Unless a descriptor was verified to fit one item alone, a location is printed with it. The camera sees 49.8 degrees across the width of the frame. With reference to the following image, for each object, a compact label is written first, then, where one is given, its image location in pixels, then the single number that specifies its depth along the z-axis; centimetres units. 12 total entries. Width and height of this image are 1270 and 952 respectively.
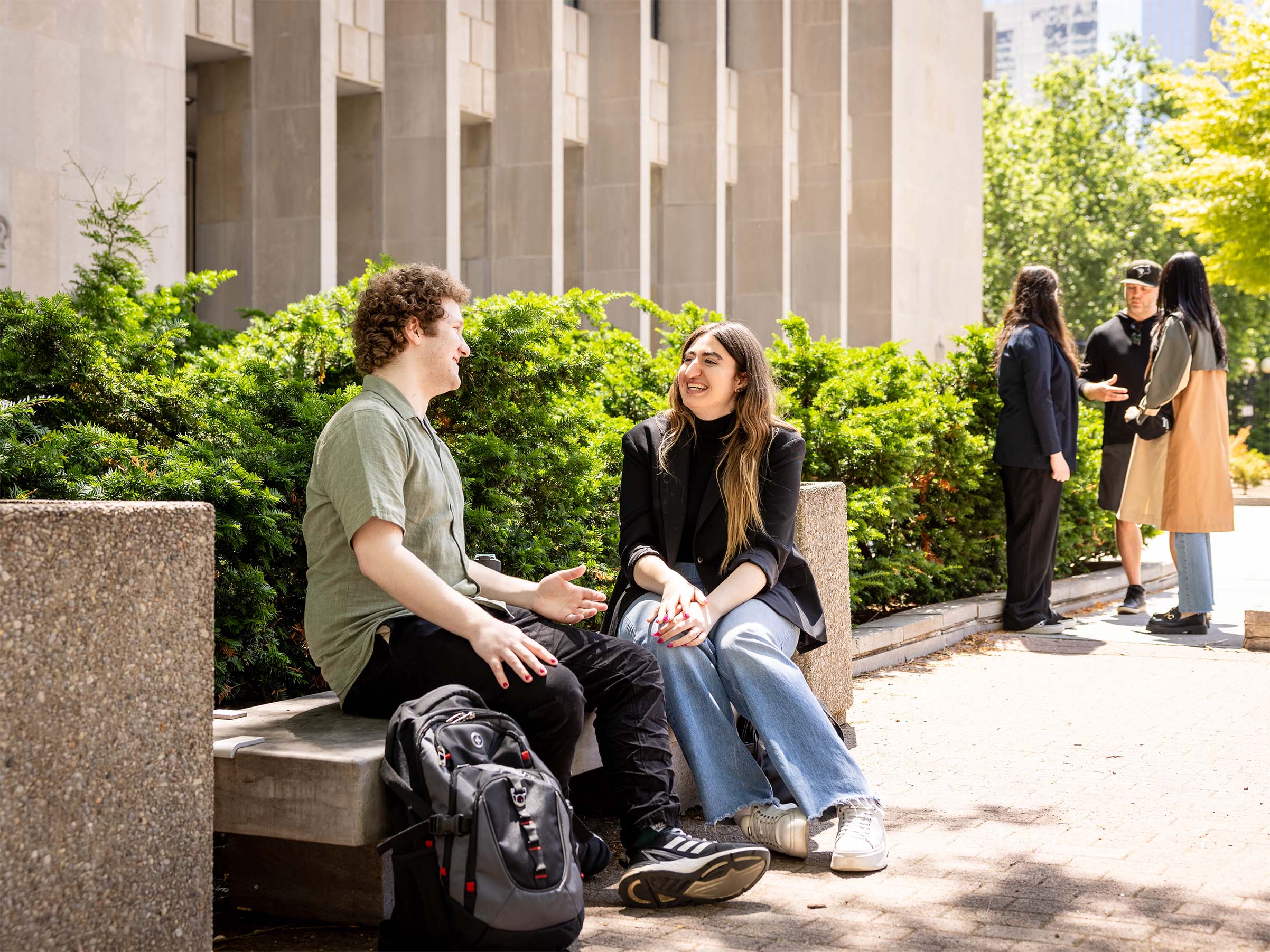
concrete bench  342
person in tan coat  865
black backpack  316
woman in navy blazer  863
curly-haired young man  369
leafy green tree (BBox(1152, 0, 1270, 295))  2255
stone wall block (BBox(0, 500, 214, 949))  272
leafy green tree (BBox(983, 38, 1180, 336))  4703
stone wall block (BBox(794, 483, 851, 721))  593
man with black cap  920
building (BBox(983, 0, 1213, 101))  4878
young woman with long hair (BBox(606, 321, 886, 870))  430
